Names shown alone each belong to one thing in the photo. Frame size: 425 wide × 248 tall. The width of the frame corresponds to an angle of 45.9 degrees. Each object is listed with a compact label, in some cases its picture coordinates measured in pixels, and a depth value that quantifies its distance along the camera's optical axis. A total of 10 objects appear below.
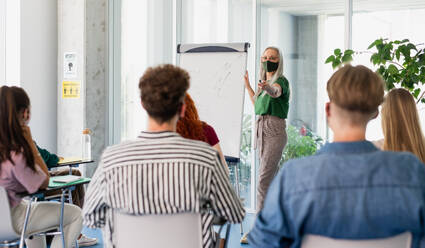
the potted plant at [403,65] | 3.83
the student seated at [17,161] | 2.78
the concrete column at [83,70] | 6.30
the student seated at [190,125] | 2.70
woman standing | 4.19
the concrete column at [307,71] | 5.13
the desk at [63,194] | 2.90
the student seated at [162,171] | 1.84
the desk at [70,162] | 3.85
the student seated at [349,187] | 1.43
